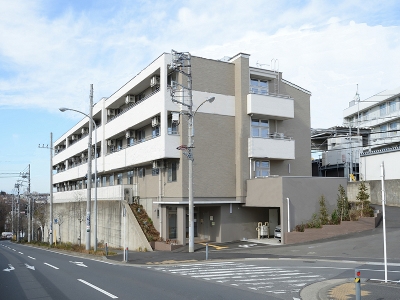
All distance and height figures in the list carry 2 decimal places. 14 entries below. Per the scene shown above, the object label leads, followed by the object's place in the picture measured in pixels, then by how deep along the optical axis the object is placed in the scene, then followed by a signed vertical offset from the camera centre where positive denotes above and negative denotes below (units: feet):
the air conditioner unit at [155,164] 97.95 +4.28
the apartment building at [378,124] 120.78 +26.55
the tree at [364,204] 89.04 -5.24
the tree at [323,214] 84.84 -6.83
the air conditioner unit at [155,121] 97.95 +14.30
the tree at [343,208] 86.12 -5.77
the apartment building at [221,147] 92.58 +8.08
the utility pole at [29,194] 204.15 -5.06
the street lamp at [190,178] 77.36 +0.72
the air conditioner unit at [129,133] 115.60 +13.67
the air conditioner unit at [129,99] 117.15 +23.50
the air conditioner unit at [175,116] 87.90 +13.94
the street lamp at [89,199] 89.86 -3.64
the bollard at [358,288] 29.60 -7.71
